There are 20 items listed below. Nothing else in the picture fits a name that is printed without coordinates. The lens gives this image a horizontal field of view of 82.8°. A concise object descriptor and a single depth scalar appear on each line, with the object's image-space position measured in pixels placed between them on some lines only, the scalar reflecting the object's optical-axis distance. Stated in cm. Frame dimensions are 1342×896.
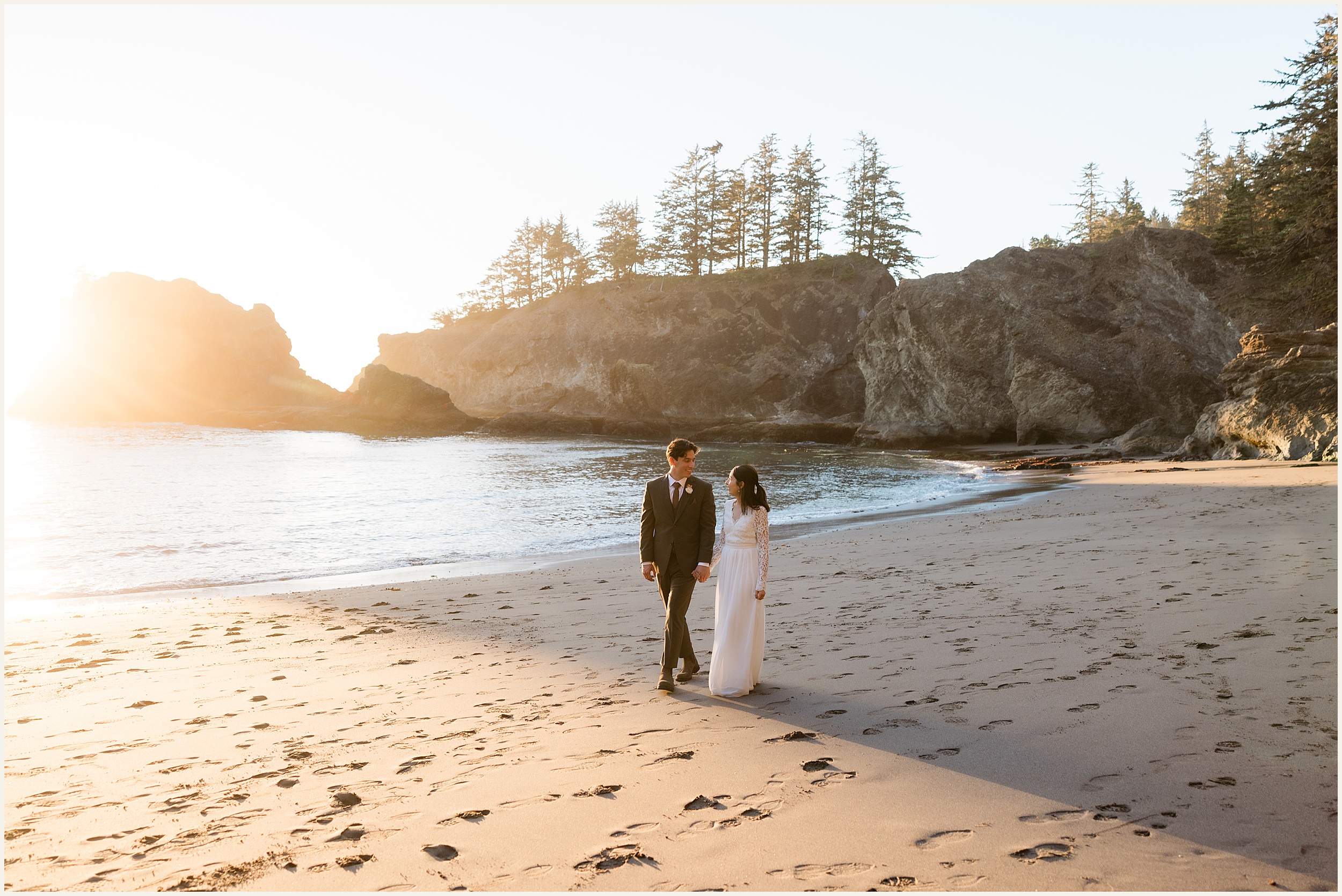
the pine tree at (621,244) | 7812
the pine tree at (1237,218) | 3756
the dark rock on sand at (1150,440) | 2941
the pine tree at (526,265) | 9256
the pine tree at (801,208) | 7462
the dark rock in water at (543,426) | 5712
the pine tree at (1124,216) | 6203
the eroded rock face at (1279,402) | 1986
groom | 557
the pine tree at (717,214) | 7725
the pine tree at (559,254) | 8938
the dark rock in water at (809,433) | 4784
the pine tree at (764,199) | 7619
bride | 528
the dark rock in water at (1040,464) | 2608
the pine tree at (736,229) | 7712
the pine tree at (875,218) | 7144
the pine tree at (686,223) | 7738
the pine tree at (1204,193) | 5947
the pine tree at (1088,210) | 7725
